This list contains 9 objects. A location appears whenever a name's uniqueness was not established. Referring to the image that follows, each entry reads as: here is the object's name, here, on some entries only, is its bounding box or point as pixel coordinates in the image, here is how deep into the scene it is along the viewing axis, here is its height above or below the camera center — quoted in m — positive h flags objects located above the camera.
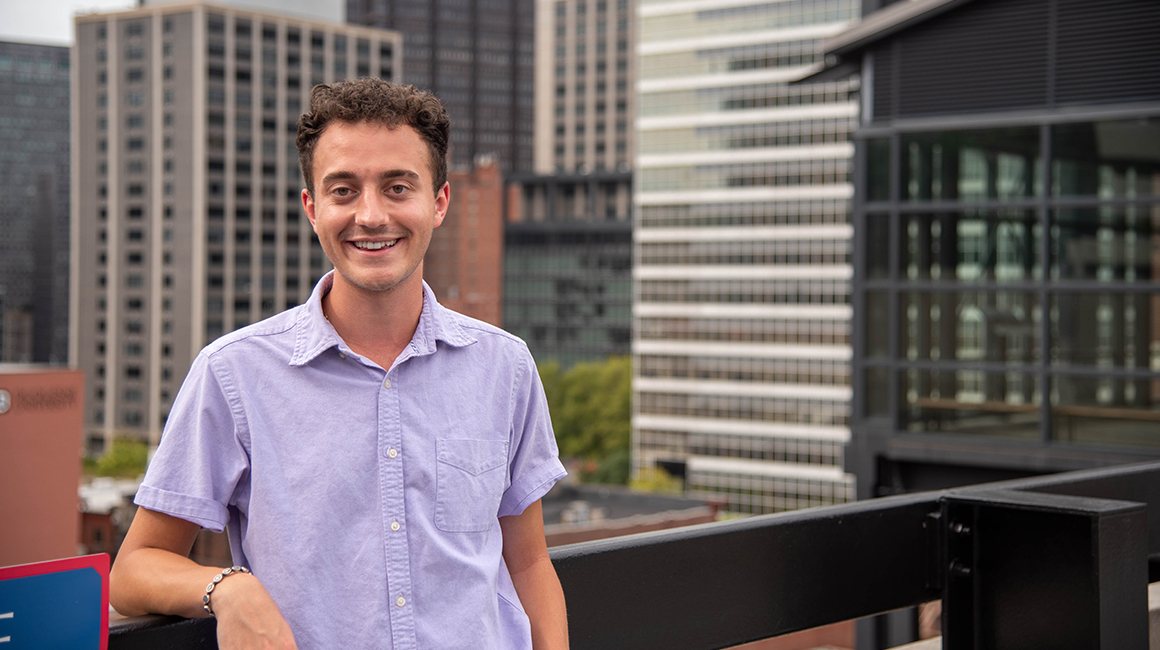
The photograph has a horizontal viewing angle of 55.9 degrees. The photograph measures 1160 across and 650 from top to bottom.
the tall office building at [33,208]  163.62 +16.81
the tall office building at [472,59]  165.38 +39.69
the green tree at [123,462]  95.06 -12.68
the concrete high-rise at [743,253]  87.62 +5.52
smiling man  2.15 -0.27
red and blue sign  2.02 -0.55
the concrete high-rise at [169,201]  108.50 +11.79
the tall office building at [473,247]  122.00 +8.03
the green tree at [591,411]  97.31 -8.30
